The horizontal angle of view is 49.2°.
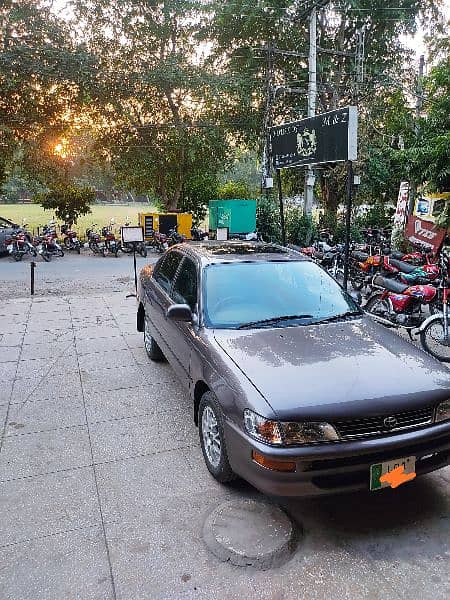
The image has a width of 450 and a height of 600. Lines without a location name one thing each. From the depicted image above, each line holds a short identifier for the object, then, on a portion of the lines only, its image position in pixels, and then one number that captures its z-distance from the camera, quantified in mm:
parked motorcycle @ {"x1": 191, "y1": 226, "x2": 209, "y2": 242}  19962
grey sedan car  2727
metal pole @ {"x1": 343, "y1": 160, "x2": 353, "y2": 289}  5980
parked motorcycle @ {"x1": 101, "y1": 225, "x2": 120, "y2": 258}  16984
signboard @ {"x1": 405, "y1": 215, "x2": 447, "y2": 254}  13422
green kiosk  18484
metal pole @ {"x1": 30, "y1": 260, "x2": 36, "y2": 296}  9961
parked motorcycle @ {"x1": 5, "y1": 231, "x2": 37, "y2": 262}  15297
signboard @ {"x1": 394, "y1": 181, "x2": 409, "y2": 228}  15773
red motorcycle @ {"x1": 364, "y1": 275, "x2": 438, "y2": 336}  6648
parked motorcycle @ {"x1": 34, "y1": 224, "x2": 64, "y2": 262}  15766
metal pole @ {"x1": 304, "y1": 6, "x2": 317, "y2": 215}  17875
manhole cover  2680
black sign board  6070
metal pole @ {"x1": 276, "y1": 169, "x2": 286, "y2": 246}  8426
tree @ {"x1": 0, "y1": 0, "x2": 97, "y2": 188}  17750
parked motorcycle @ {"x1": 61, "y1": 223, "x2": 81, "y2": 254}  18103
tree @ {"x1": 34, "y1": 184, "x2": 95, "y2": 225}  20062
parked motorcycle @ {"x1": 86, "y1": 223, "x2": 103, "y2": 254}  17219
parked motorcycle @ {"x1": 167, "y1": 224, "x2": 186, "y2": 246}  17469
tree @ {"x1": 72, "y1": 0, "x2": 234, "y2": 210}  19812
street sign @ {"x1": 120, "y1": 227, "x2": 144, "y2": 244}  9453
